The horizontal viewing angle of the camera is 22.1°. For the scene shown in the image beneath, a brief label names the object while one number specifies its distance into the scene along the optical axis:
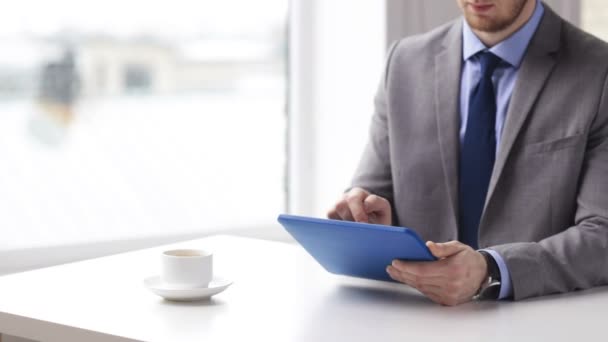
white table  2.03
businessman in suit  2.55
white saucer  2.17
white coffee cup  2.20
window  3.20
